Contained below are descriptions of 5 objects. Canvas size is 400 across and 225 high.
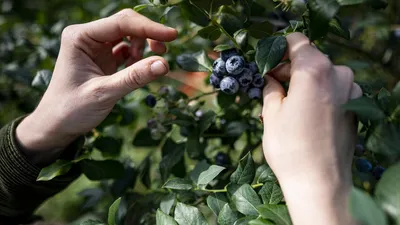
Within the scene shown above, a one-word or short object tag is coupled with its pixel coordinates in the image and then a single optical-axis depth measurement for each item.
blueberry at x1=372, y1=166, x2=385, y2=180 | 0.49
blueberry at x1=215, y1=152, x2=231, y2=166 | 0.61
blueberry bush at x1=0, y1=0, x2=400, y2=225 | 0.42
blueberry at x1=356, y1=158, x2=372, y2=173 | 0.49
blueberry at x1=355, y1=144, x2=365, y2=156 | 0.51
